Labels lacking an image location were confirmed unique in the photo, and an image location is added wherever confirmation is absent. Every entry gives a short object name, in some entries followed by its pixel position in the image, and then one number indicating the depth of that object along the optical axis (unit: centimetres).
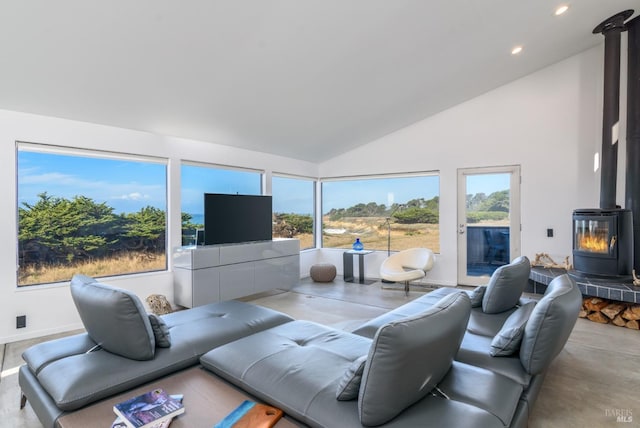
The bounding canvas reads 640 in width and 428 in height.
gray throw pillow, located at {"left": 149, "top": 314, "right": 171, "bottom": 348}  212
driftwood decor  475
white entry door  522
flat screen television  464
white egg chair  498
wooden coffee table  150
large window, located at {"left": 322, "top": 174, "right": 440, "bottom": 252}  595
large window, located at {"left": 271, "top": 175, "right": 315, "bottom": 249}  625
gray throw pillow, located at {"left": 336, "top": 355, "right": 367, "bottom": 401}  146
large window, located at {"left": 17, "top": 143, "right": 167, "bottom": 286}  356
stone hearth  353
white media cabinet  426
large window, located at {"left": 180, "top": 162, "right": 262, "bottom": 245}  478
